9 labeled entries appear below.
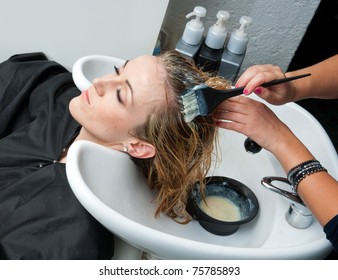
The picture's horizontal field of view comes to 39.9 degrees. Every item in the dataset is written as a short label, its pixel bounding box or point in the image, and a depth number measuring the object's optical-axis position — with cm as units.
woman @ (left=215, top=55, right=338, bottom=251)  87
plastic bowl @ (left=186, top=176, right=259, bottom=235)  110
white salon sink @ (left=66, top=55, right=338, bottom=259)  87
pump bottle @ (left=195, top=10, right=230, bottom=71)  134
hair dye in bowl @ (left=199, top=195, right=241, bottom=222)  114
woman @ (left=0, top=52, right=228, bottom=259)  101
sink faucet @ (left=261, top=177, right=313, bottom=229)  97
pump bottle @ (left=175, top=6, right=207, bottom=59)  132
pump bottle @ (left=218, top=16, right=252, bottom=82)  136
